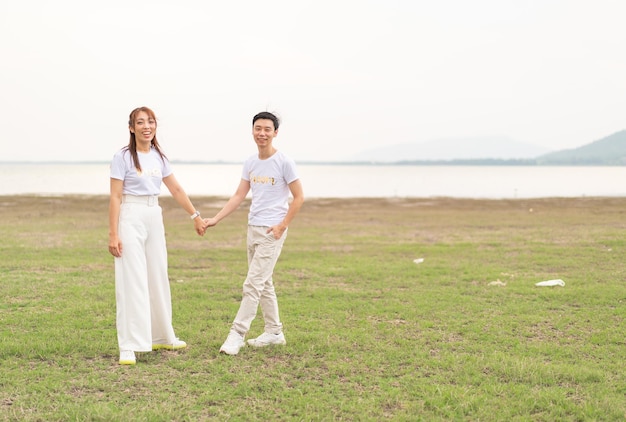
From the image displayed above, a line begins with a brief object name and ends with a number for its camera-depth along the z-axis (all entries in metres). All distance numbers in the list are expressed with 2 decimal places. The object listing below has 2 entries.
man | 5.85
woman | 5.55
